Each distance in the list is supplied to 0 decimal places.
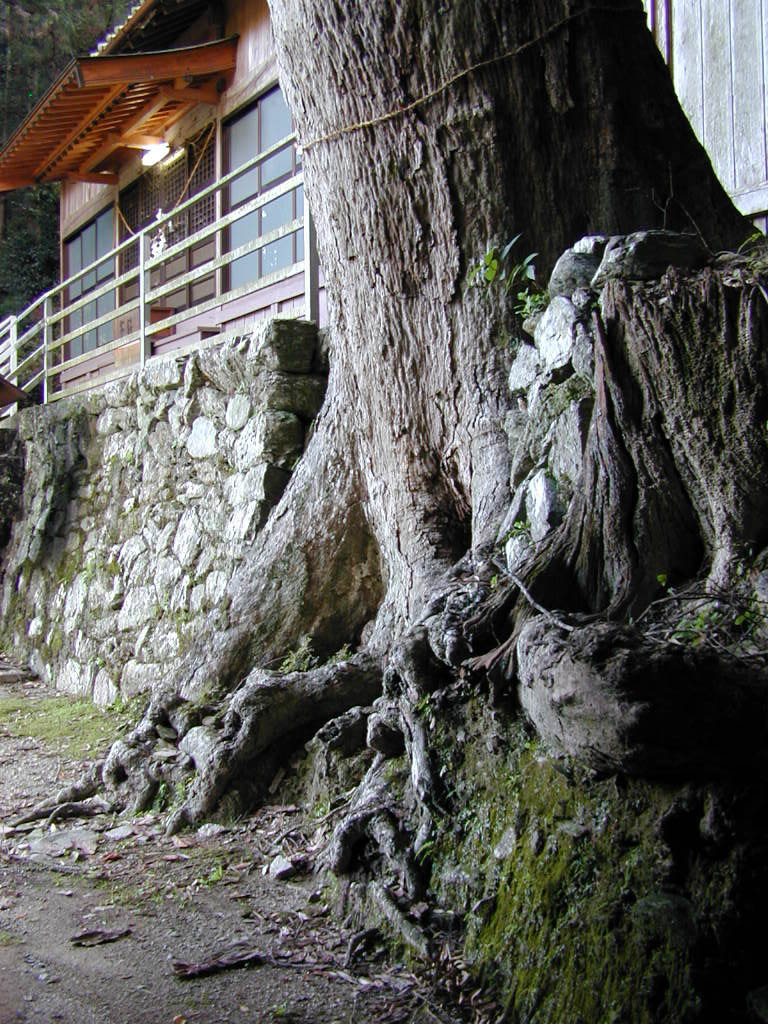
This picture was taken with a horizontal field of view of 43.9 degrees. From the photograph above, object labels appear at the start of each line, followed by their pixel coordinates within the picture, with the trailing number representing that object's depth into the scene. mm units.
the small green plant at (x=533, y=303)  4348
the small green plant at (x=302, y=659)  5602
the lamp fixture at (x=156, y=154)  12953
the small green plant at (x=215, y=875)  4234
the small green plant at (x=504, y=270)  4500
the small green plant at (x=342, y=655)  5605
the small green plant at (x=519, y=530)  3760
